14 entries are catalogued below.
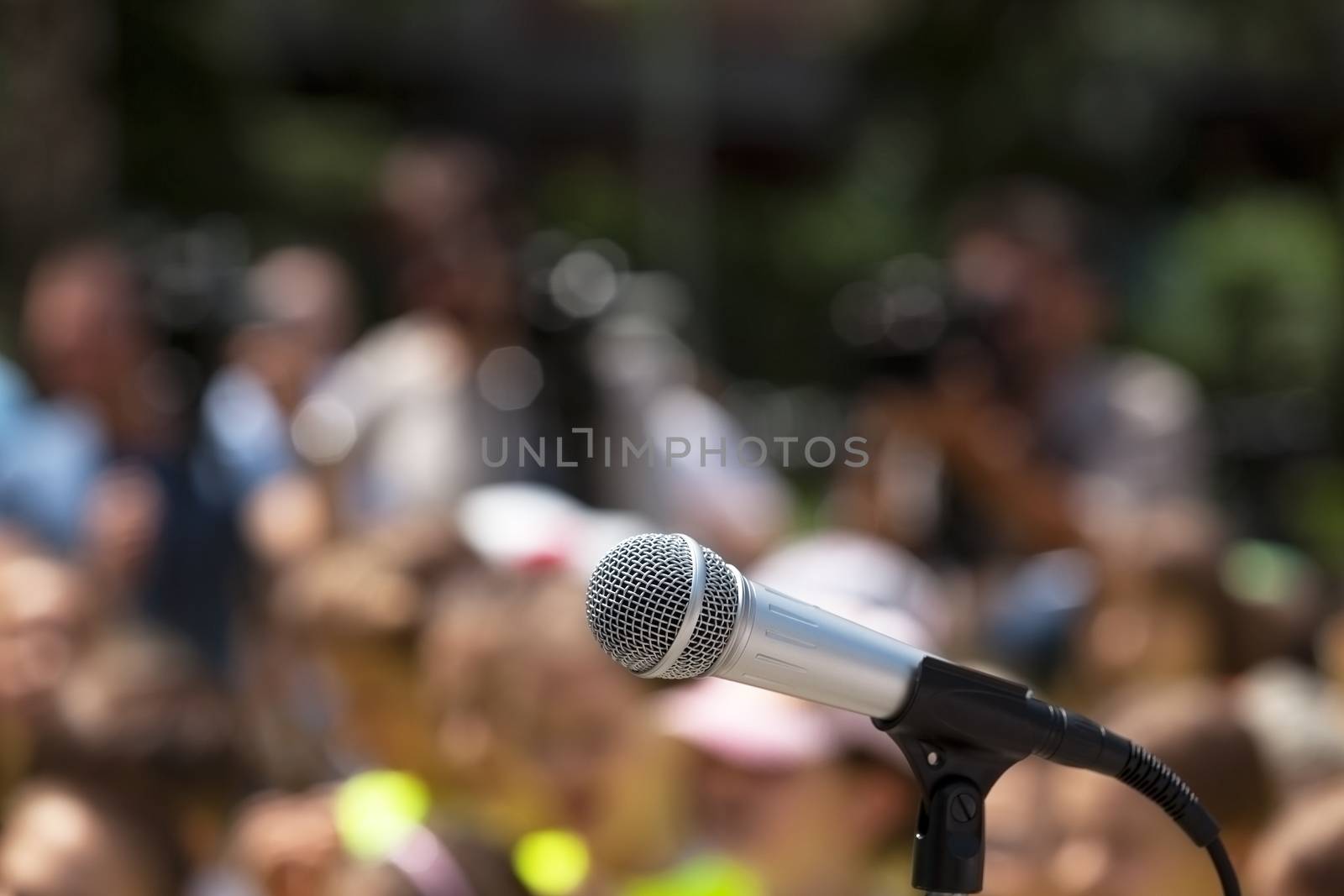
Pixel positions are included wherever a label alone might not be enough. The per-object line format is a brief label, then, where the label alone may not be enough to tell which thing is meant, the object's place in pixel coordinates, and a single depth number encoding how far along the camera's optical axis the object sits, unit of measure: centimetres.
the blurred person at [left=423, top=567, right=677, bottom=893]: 541
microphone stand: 283
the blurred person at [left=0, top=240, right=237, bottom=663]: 787
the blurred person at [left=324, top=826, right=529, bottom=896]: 416
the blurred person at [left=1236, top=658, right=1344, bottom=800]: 534
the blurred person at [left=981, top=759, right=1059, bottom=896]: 481
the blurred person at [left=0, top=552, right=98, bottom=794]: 598
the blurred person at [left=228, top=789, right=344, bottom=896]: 504
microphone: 265
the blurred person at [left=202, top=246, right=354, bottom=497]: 858
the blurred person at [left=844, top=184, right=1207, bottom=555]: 750
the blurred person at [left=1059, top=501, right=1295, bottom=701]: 644
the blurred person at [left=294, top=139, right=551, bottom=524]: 700
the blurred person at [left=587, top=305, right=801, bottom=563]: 604
